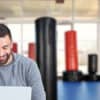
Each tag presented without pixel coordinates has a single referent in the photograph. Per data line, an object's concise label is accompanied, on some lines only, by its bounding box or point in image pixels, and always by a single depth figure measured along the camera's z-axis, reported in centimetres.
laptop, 114
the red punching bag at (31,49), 520
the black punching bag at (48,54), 315
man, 136
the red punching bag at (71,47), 416
